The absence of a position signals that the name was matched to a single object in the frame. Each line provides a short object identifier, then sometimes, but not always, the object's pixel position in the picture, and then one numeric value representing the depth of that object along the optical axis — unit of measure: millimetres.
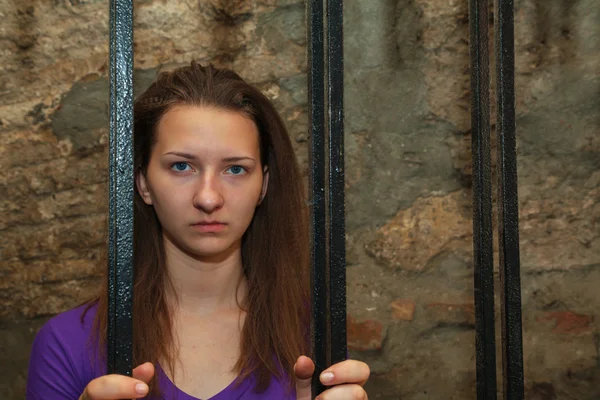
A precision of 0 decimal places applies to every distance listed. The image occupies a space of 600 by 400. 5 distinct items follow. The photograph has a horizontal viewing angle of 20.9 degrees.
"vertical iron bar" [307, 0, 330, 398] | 1513
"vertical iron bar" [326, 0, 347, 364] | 1506
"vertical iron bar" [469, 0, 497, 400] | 1564
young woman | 1739
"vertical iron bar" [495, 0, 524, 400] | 1546
